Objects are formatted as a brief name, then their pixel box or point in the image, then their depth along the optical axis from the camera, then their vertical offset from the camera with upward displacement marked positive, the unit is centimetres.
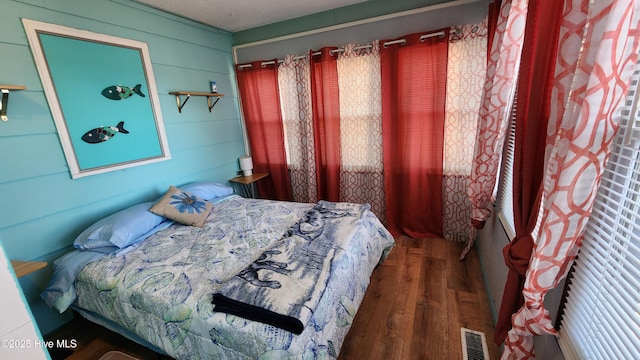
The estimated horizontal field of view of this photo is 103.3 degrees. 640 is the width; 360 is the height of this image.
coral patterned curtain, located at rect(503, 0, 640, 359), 60 -7
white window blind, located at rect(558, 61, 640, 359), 62 -45
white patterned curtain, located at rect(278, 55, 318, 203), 308 -6
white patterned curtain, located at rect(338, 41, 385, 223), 279 -13
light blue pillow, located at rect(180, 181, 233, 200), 261 -64
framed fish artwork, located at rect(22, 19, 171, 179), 187 +32
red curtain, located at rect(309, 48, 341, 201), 291 -4
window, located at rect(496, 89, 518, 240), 167 -57
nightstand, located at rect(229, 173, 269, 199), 328 -70
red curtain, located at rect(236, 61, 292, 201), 327 -2
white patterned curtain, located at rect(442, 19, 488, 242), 235 -11
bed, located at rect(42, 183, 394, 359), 117 -85
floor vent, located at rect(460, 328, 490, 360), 154 -147
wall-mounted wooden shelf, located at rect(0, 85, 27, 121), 154 +29
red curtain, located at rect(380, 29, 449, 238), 251 -21
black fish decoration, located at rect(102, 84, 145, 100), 216 +37
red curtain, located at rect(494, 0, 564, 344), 89 -11
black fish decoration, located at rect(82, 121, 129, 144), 205 +2
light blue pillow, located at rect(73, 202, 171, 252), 184 -70
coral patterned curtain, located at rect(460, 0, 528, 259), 150 +0
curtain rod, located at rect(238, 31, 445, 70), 241 +71
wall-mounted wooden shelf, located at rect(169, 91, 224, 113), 264 +36
